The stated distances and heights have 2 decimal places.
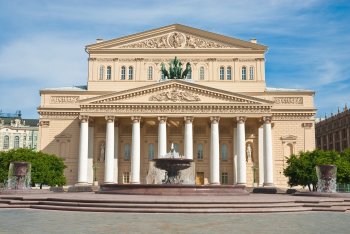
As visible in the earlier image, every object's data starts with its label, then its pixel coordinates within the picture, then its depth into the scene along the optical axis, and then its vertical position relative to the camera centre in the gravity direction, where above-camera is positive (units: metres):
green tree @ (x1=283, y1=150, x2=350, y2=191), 47.41 -0.04
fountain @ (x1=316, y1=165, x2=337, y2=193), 31.11 -0.87
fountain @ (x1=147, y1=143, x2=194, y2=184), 32.59 -0.08
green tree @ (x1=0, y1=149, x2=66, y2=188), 49.19 -0.07
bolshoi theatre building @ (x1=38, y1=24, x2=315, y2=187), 55.81 +6.54
